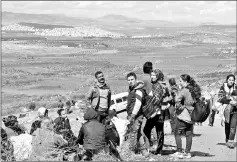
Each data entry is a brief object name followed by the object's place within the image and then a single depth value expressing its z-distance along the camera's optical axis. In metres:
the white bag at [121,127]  7.64
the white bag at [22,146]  7.12
